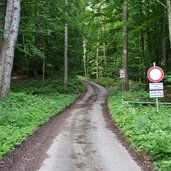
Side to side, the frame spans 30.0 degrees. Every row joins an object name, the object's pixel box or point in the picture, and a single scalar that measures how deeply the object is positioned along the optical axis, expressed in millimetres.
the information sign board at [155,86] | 13453
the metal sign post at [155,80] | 13258
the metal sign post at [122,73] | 25609
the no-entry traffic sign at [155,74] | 13234
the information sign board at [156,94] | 13508
